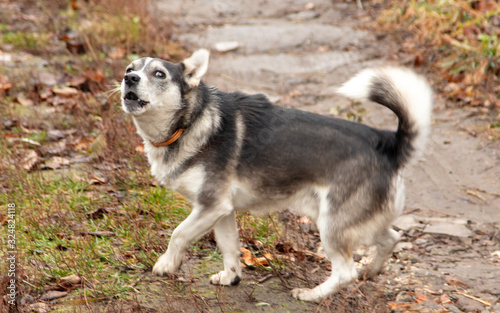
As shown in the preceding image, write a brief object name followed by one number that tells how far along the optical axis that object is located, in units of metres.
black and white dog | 6.61
